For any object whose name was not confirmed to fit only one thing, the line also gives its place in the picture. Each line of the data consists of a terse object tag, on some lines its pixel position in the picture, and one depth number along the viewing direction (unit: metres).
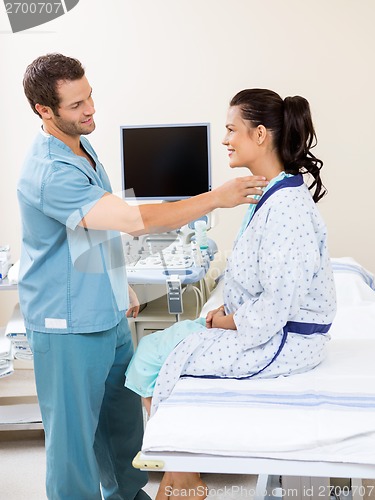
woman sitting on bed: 2.77
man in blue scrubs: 2.89
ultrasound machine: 4.09
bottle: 4.19
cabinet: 4.04
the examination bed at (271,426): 2.54
